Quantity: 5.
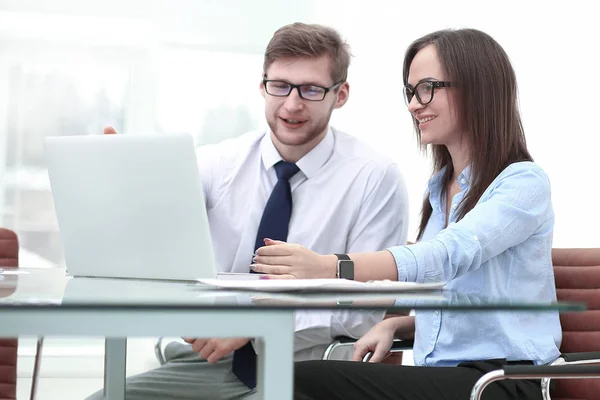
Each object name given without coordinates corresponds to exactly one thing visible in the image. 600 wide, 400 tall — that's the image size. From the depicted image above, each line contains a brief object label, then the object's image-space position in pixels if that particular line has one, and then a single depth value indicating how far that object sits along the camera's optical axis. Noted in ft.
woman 6.56
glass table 5.20
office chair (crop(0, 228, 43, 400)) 8.01
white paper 5.73
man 8.36
